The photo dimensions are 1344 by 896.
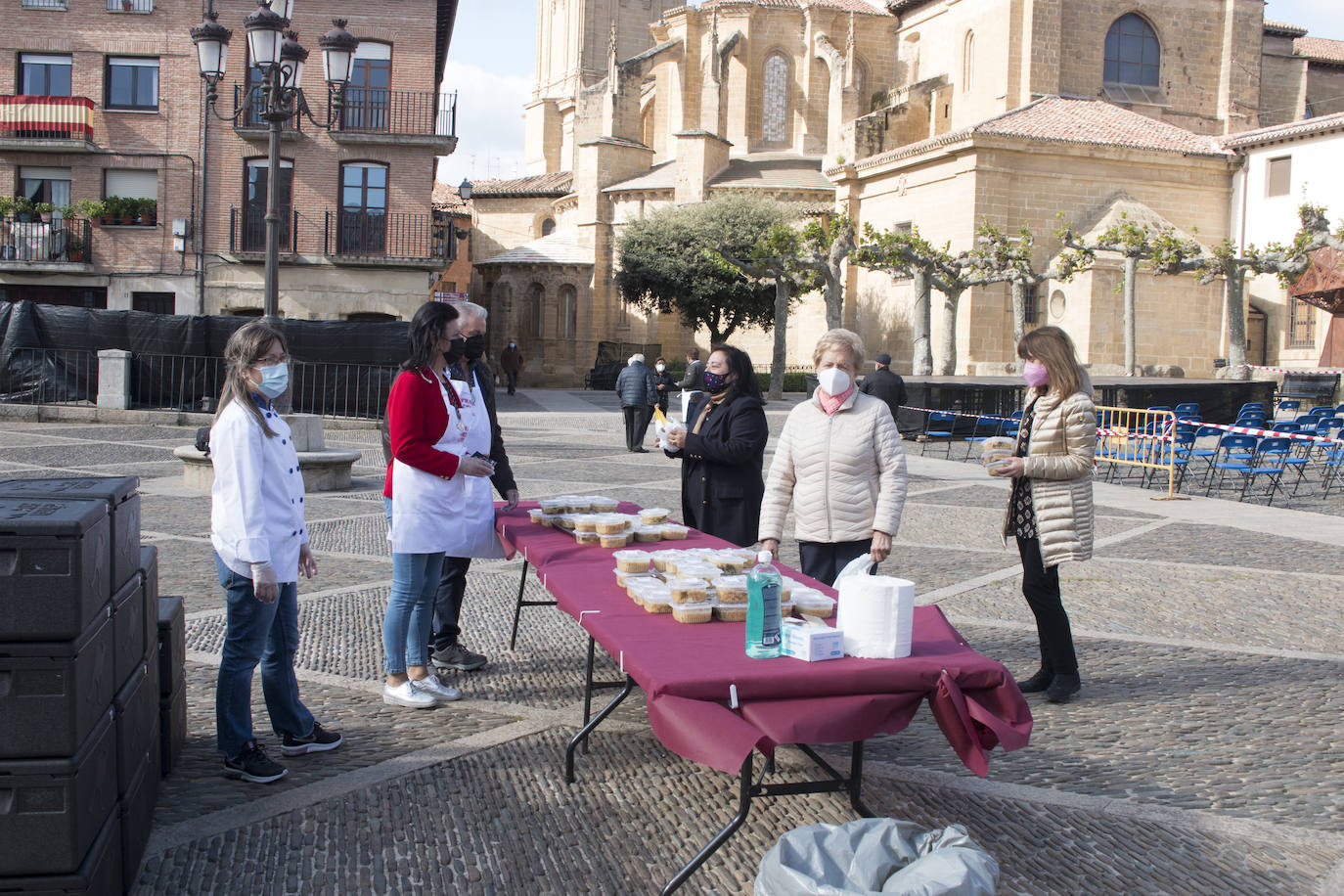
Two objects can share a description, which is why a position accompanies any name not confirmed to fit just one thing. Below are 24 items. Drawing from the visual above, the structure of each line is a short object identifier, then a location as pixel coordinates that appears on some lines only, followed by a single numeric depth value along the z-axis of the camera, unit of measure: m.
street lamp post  12.30
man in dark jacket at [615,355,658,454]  18.06
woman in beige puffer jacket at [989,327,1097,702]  5.13
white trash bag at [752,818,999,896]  2.85
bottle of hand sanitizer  3.25
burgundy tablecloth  2.98
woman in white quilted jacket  4.74
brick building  28.64
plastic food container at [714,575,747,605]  3.72
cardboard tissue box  3.22
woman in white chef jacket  3.99
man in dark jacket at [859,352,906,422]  14.52
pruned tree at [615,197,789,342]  42.78
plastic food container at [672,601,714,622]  3.65
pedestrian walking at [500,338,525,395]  38.78
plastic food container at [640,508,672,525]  5.32
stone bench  12.27
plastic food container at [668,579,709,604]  3.68
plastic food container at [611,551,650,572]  4.18
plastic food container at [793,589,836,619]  3.72
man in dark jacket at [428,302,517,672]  5.65
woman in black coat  5.58
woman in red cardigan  4.73
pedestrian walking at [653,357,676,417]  19.52
